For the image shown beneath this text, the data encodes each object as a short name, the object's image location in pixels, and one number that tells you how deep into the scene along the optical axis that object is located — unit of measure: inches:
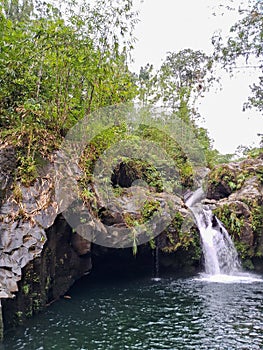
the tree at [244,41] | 415.4
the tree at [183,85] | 534.0
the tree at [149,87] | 627.5
